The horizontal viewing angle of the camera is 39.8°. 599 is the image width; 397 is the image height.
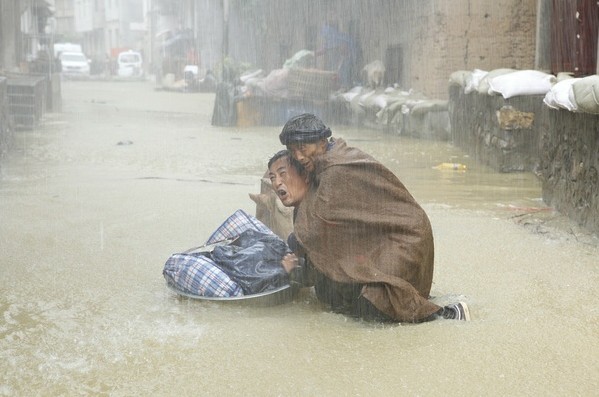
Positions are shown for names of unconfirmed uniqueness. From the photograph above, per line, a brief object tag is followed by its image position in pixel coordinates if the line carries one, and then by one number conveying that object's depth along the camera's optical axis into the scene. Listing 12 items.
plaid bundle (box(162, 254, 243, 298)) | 4.60
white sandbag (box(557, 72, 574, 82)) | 7.70
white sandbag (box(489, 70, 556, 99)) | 9.16
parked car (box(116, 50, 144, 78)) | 50.28
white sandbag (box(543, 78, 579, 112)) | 6.37
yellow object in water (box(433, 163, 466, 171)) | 10.32
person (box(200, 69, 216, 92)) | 31.54
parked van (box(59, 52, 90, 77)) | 46.38
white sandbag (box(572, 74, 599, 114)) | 5.86
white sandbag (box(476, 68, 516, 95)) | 10.14
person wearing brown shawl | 4.15
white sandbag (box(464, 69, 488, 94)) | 11.05
